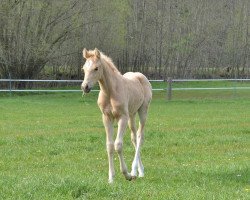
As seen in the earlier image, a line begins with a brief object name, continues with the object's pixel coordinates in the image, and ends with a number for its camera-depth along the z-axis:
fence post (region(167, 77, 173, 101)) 30.19
